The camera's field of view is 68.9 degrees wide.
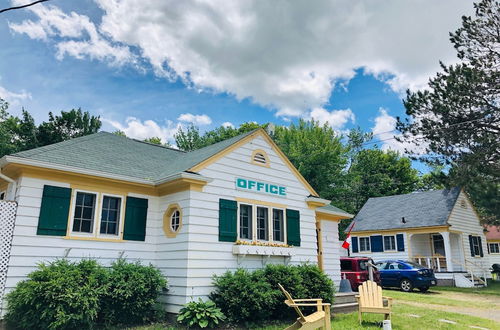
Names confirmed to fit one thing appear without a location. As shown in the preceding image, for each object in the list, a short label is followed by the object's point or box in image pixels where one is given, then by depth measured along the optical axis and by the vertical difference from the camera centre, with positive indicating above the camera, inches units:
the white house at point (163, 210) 348.5 +49.4
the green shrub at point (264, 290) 368.8 -36.2
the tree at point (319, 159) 1221.1 +319.2
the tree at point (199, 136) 1446.9 +470.6
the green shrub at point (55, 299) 300.4 -36.8
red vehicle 627.2 -24.1
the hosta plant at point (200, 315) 342.0 -55.3
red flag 571.2 +20.1
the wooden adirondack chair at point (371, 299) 373.7 -44.0
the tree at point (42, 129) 1010.1 +347.7
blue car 702.5 -37.0
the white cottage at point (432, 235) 877.2 +54.8
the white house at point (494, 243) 1418.6 +53.4
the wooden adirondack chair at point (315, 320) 287.0 -50.4
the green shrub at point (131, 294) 343.9 -37.1
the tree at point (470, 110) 709.3 +292.6
